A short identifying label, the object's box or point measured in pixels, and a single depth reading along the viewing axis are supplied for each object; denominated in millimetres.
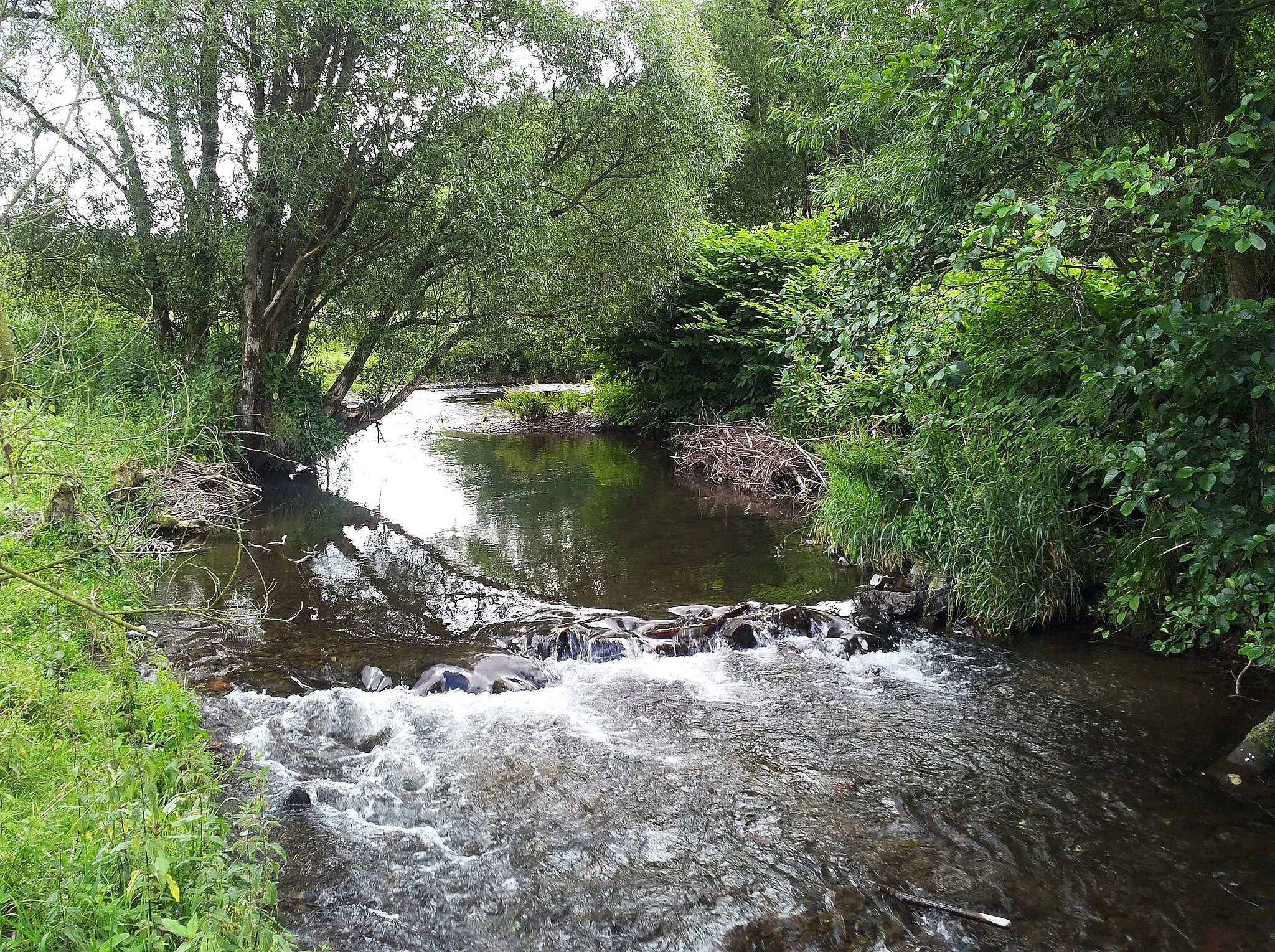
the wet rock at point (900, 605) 7574
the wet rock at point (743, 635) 7258
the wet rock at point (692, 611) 7785
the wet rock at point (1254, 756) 4691
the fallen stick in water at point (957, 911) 3666
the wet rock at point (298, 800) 4711
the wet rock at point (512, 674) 6480
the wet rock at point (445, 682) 6406
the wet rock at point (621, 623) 7469
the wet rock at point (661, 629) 7324
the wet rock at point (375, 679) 6434
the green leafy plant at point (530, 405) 22875
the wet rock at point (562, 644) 7109
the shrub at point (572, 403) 23156
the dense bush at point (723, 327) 15695
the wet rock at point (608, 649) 7074
